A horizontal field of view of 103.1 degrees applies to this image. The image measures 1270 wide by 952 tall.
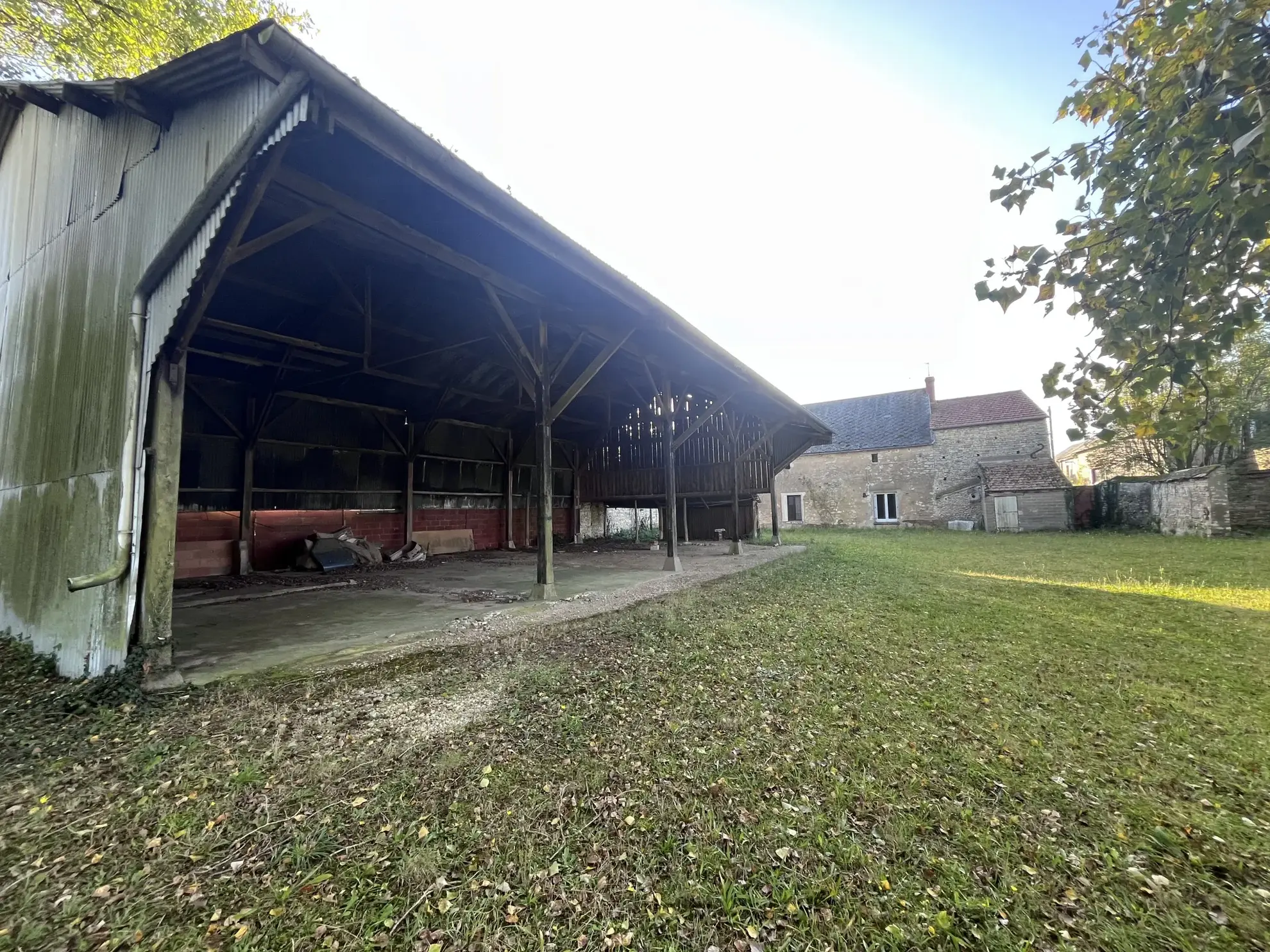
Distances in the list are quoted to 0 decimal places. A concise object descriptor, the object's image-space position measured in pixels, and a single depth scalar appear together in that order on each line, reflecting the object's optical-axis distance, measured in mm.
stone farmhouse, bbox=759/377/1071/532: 18969
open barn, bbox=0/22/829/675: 2840
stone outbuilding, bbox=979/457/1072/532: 18172
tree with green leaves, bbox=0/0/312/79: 7105
